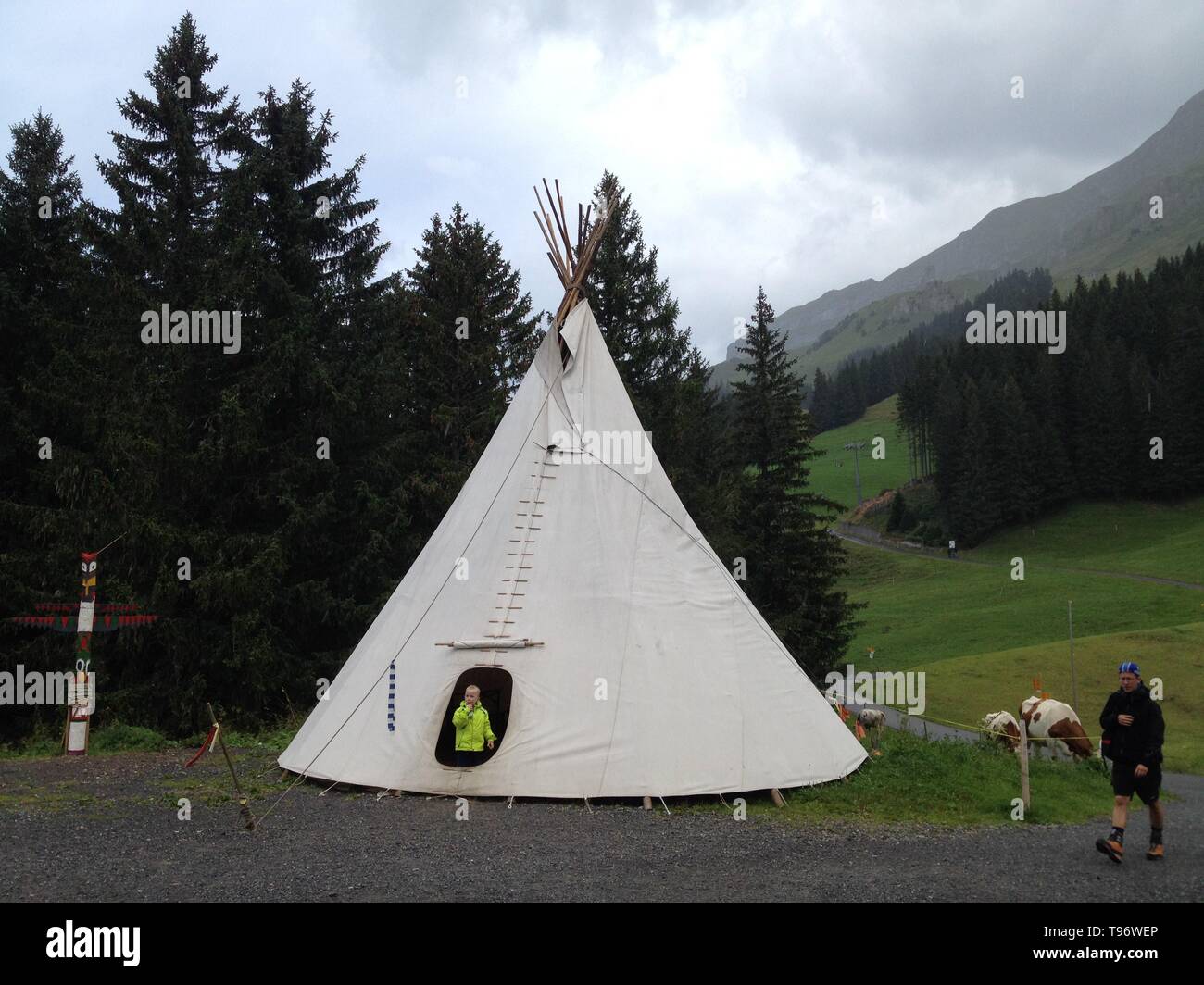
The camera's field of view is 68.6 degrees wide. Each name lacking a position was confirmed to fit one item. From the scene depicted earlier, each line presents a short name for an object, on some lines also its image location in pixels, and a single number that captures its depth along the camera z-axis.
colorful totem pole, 11.54
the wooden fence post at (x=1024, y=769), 9.38
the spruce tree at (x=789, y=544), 26.59
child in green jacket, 8.70
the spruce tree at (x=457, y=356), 21.03
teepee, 8.75
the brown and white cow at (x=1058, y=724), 15.51
